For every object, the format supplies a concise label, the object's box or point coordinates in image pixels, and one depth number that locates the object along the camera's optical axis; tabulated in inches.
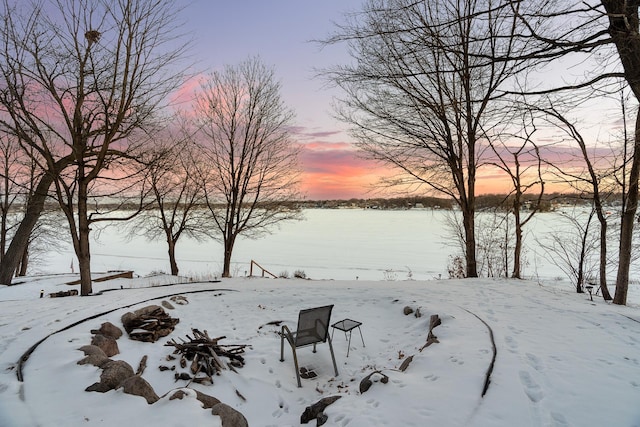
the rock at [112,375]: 125.9
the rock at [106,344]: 168.6
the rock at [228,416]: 116.0
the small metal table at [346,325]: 191.8
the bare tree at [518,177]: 396.2
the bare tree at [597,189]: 280.9
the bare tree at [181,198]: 564.7
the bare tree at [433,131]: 362.9
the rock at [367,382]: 140.7
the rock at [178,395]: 121.3
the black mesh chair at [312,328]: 171.8
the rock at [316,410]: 132.7
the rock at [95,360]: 143.2
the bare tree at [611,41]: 145.6
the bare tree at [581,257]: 319.6
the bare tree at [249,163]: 533.0
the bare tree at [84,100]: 249.0
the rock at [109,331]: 185.6
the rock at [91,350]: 153.4
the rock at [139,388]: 124.5
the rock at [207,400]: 131.6
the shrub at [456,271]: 586.2
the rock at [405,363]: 161.2
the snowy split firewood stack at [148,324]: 200.1
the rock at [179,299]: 271.0
